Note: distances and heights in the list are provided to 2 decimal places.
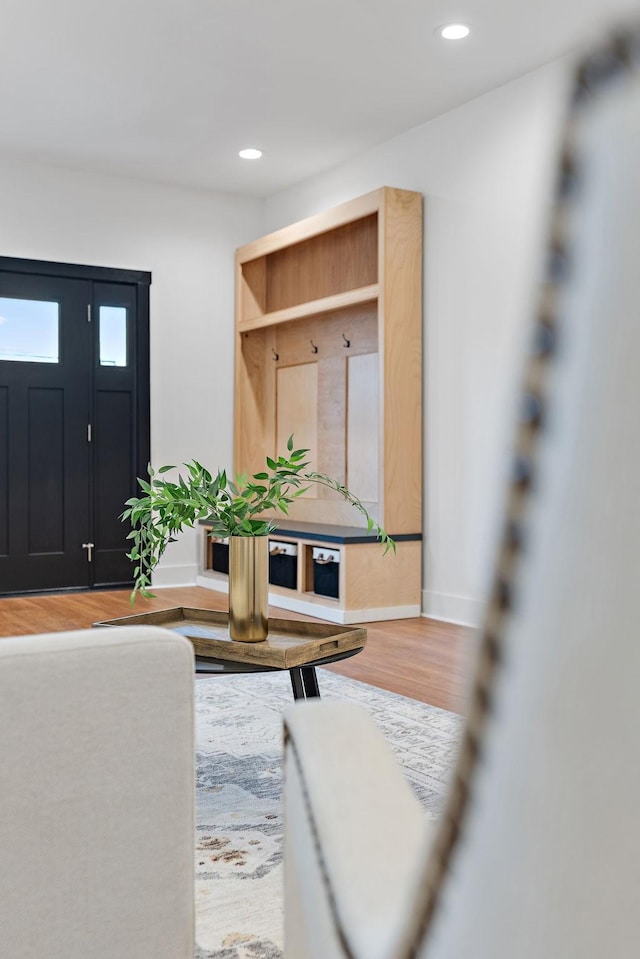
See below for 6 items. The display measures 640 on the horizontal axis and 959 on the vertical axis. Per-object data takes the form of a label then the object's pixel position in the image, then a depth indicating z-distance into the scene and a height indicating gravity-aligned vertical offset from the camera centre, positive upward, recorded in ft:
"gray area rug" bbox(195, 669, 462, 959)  5.14 -2.61
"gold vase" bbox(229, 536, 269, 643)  7.33 -1.04
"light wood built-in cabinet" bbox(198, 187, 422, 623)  16.08 +1.80
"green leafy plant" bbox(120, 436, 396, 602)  7.28 -0.34
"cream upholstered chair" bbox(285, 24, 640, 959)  0.81 -0.16
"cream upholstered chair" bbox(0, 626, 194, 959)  3.04 -1.16
